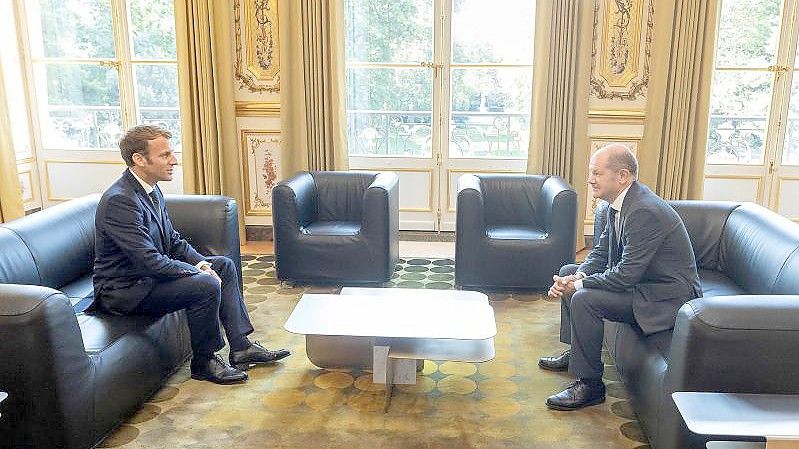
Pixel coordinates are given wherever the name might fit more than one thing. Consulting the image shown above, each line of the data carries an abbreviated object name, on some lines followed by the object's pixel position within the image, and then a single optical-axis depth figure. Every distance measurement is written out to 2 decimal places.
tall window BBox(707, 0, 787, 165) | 4.93
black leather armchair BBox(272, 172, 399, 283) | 4.03
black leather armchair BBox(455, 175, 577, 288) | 3.93
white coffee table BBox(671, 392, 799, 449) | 1.59
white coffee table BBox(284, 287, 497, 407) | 2.65
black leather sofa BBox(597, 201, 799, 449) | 1.96
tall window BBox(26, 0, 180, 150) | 5.37
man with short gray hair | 2.55
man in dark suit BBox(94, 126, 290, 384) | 2.67
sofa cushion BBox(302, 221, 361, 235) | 4.11
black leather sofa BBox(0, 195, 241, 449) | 2.10
